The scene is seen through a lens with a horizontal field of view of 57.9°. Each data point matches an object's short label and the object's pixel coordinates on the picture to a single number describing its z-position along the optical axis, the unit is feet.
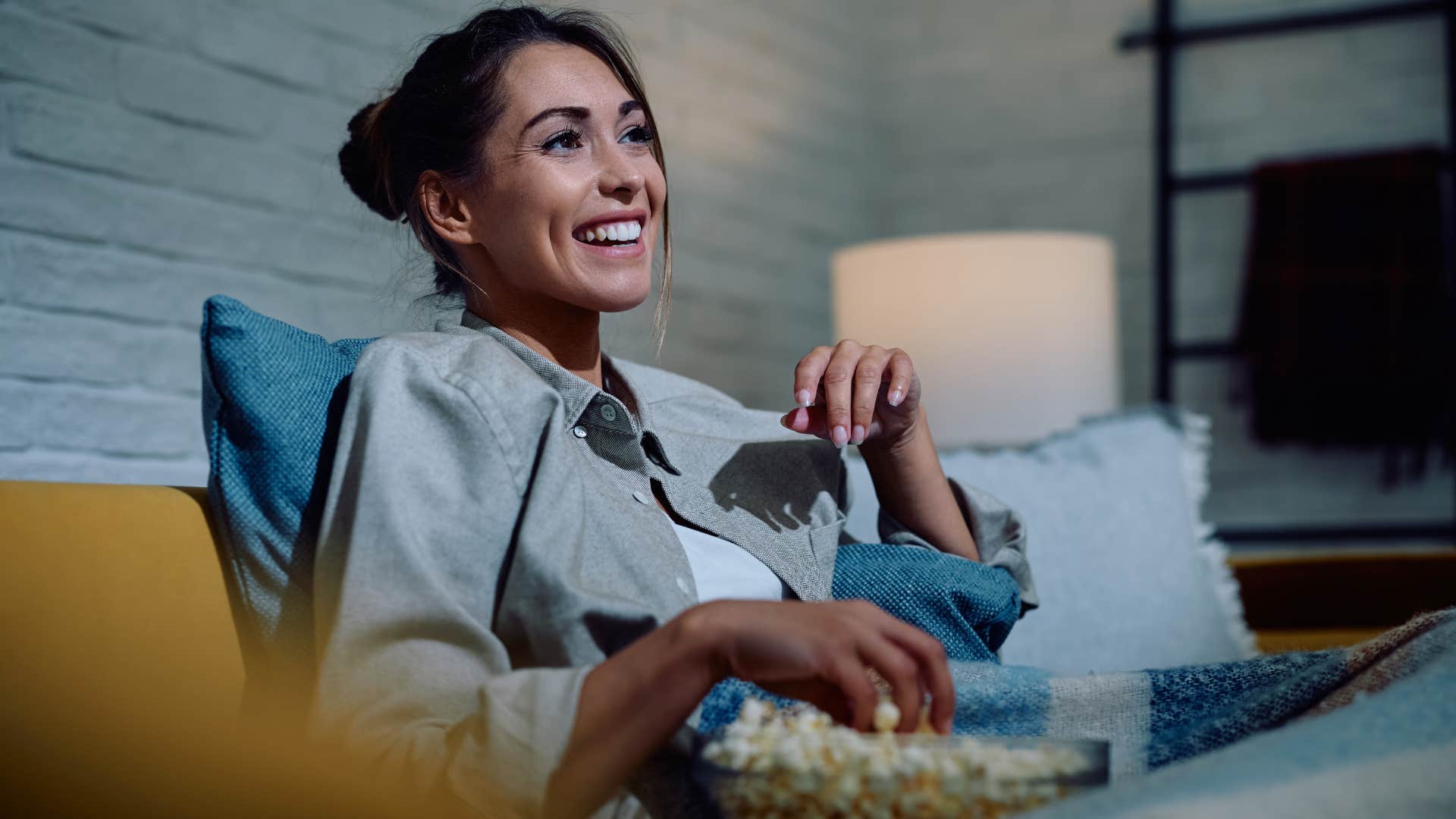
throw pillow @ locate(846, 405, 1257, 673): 5.11
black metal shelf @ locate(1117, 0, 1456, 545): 9.73
